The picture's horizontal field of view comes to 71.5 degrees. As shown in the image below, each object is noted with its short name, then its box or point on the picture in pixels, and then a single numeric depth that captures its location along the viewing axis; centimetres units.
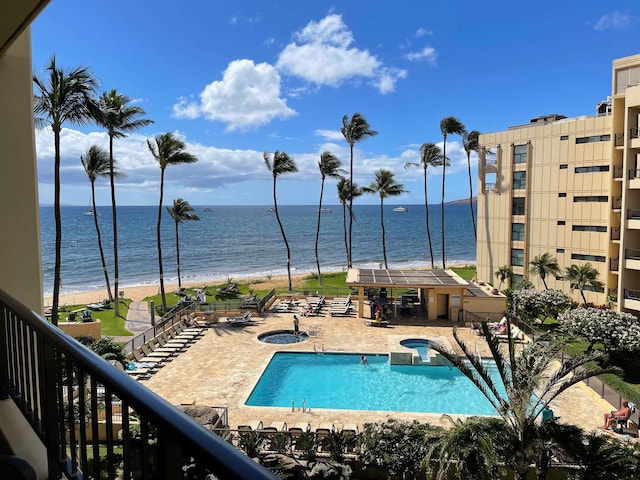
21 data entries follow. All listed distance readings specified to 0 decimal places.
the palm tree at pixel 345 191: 4416
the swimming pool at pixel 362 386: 1606
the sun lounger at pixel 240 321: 2577
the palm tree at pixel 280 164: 3700
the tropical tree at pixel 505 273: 3394
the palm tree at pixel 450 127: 4366
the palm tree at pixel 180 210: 3572
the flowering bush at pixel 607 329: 1736
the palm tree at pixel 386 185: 4269
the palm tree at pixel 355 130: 3997
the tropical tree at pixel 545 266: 2989
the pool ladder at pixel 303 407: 1516
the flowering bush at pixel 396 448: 1066
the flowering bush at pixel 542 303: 2445
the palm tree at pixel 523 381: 895
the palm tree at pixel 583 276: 2764
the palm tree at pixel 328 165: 4078
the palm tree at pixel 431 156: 4456
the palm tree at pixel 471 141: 4688
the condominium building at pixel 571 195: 2514
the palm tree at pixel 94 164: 3244
